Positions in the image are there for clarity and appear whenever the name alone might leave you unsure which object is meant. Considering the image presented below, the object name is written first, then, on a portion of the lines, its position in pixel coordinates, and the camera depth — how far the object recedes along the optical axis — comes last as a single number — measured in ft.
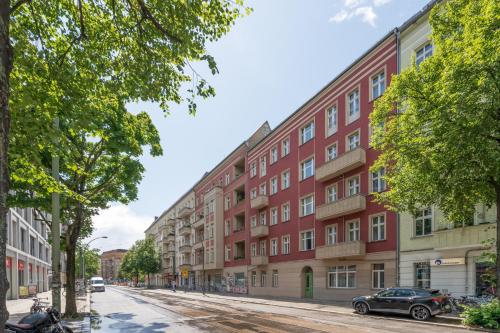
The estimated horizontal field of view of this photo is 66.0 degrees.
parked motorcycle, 26.37
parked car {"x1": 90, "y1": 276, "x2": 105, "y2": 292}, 182.19
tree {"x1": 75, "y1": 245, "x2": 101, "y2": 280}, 261.59
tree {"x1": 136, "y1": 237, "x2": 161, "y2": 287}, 247.50
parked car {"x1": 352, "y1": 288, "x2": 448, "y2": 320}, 51.62
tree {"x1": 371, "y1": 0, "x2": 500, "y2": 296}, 36.11
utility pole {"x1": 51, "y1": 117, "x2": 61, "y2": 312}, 37.41
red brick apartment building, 79.97
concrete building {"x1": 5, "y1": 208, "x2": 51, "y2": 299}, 109.40
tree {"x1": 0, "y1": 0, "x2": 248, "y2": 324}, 22.04
